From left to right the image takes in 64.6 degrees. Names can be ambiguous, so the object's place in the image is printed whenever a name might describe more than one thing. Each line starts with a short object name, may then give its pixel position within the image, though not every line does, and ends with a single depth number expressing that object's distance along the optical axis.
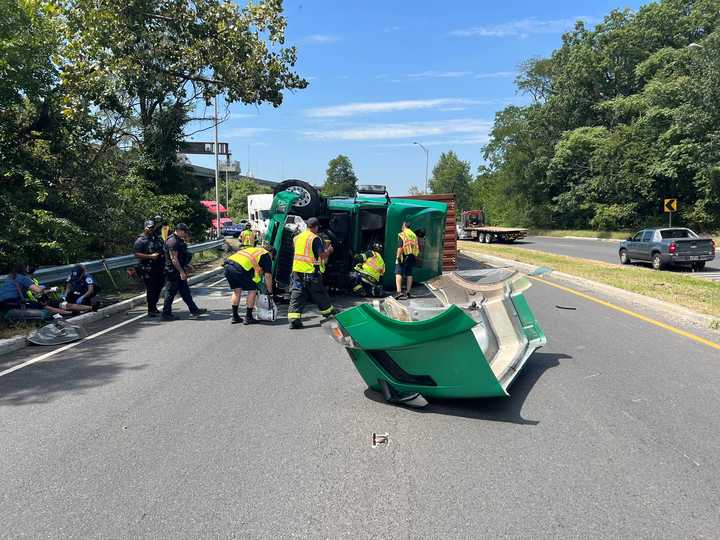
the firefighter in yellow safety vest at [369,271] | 11.65
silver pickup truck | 17.81
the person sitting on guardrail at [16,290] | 9.10
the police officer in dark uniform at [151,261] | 10.07
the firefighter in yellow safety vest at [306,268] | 8.95
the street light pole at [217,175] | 30.58
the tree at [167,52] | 14.10
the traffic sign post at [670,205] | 34.22
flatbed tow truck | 37.31
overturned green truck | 11.03
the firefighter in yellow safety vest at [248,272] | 9.20
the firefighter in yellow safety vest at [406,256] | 11.36
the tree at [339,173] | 117.12
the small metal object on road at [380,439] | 4.24
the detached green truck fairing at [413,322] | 4.58
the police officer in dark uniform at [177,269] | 9.83
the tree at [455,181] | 85.38
